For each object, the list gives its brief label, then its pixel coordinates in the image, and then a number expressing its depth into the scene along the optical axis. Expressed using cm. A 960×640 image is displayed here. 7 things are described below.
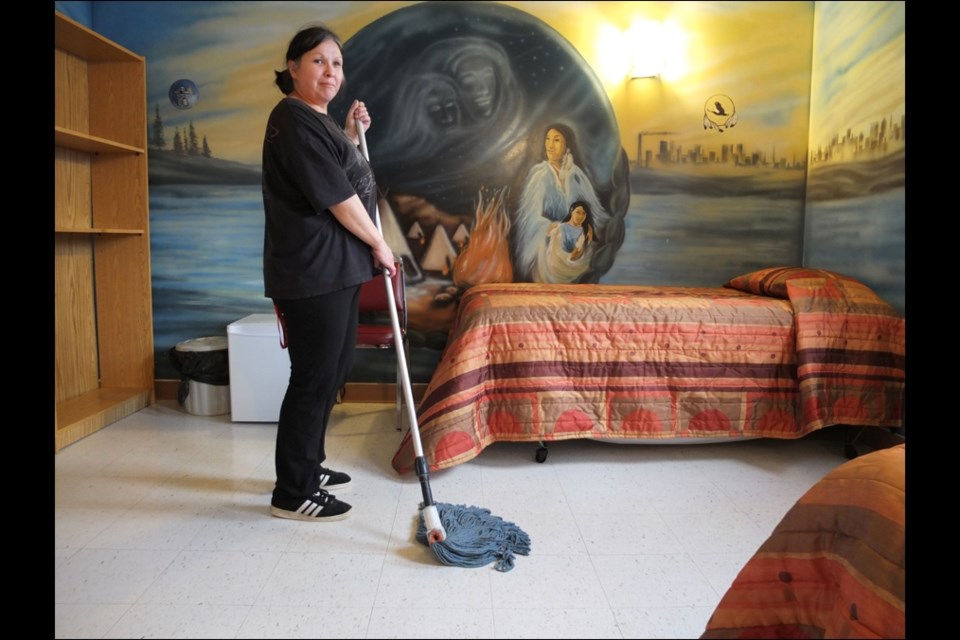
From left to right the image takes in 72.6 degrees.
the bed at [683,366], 235
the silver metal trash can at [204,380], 294
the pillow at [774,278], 258
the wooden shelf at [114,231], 252
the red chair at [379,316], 274
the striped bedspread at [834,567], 90
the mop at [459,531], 163
